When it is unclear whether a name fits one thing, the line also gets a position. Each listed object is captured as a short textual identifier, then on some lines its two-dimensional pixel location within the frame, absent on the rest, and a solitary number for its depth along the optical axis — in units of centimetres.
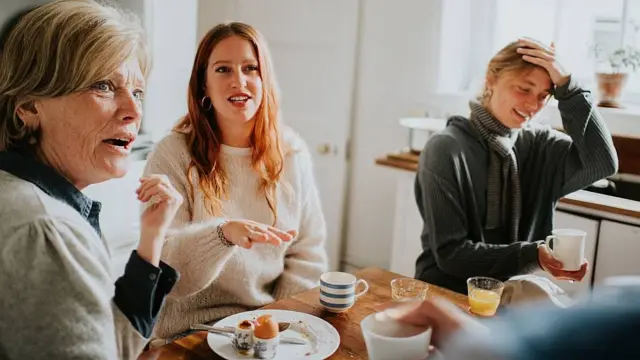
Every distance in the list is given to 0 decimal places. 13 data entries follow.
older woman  98
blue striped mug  158
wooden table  136
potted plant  274
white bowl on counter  277
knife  142
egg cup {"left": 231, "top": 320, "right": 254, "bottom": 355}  135
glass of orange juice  159
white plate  136
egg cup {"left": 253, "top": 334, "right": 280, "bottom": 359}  133
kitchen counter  222
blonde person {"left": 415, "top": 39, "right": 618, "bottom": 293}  201
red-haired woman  188
